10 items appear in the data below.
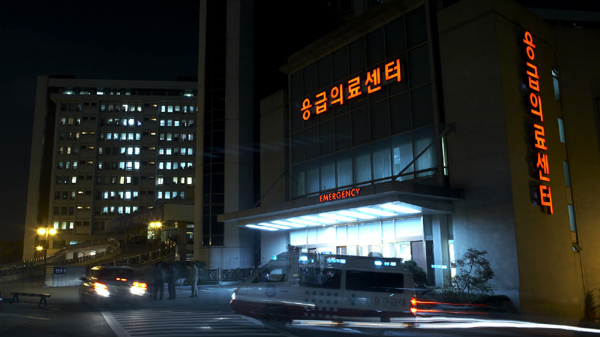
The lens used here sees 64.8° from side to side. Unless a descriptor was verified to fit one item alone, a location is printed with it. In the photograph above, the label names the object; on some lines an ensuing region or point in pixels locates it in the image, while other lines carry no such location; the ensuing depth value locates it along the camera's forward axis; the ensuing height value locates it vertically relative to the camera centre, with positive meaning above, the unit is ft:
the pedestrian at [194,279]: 74.79 -2.48
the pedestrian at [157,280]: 68.54 -2.32
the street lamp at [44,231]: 107.72 +9.11
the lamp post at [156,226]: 148.41 +12.21
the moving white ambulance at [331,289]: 40.55 -2.44
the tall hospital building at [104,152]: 309.63 +76.18
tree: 64.08 -2.36
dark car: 58.70 -2.77
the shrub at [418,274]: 71.55 -2.13
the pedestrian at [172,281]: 70.54 -2.56
